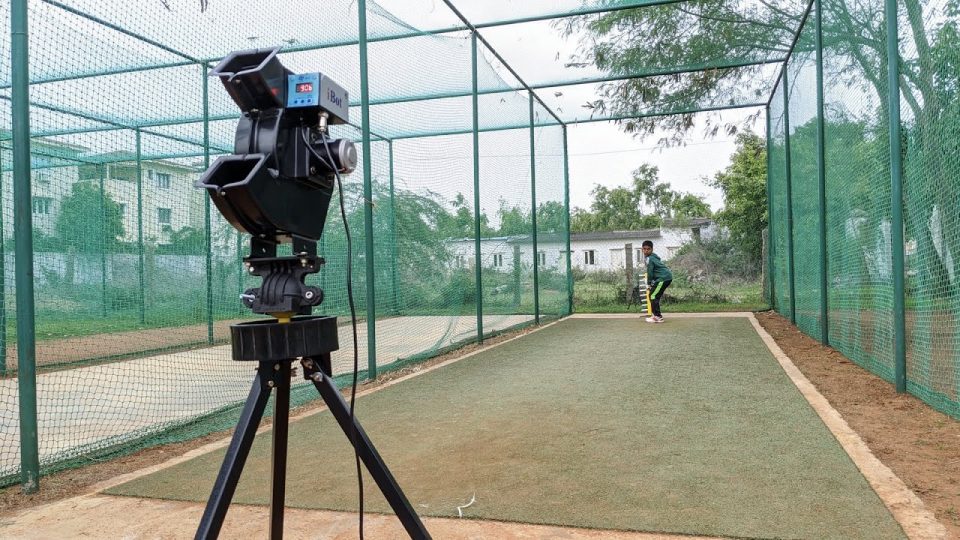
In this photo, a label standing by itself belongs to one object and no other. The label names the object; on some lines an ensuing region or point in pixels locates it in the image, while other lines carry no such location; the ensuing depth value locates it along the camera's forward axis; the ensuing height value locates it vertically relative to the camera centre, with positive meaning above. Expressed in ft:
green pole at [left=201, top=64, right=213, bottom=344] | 18.60 +1.82
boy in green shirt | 33.01 -0.41
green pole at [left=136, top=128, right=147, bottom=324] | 20.20 +0.30
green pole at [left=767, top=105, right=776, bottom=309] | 35.09 +1.73
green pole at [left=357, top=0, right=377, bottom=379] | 17.63 +2.35
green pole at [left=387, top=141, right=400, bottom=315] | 22.81 +0.94
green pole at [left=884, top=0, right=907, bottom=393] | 13.62 +1.50
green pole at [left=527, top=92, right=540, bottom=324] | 32.45 +3.20
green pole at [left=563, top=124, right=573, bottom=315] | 39.37 +4.19
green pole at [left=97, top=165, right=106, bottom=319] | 21.58 +0.84
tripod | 4.62 -0.70
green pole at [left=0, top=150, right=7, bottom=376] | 13.75 -1.15
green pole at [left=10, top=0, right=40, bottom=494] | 9.43 +0.38
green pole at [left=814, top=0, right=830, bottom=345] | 20.17 +3.04
